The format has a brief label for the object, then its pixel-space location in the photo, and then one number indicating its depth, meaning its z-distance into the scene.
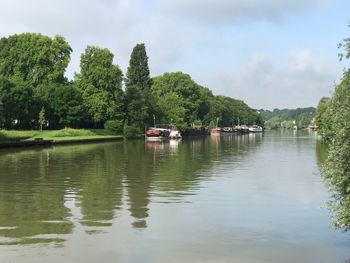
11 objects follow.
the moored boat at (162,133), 88.79
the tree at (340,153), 9.72
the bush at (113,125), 88.75
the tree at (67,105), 80.15
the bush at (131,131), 91.02
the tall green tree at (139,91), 98.00
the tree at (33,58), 84.25
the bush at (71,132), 72.91
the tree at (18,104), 70.14
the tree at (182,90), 133.68
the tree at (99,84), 87.38
